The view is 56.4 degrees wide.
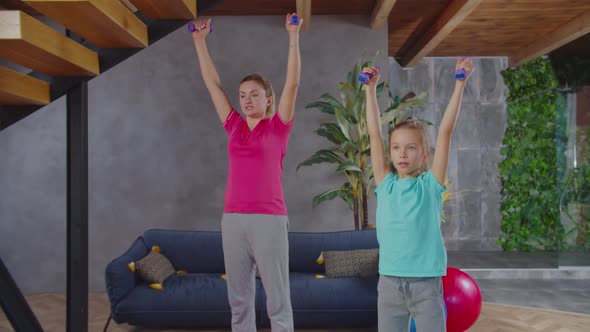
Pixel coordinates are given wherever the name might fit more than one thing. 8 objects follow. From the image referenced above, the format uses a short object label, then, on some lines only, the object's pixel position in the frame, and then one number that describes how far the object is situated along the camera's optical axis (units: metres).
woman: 1.98
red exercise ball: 2.97
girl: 1.62
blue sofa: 3.51
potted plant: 4.27
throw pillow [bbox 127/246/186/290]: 3.63
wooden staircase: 2.02
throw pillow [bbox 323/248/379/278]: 3.73
